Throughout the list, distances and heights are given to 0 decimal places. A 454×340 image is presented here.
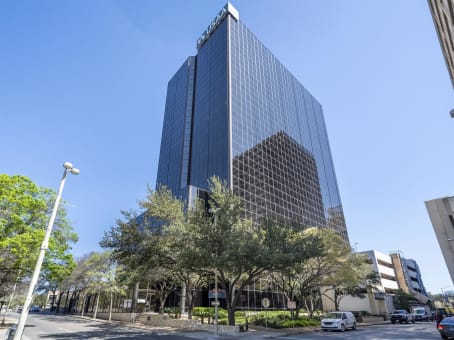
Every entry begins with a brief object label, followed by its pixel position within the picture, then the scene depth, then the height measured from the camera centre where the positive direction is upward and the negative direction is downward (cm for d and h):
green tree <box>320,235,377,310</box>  3134 +345
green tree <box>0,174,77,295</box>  1830 +479
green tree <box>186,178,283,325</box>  1900 +379
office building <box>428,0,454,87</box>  835 +1051
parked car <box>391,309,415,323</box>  3966 -246
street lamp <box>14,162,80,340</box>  907 +118
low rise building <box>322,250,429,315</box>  5700 +323
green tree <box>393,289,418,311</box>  6206 -29
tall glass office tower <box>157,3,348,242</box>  5041 +3524
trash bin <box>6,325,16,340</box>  984 -115
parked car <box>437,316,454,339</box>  1788 -182
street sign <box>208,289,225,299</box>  3619 +40
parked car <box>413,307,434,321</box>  4733 -249
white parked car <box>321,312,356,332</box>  2431 -193
